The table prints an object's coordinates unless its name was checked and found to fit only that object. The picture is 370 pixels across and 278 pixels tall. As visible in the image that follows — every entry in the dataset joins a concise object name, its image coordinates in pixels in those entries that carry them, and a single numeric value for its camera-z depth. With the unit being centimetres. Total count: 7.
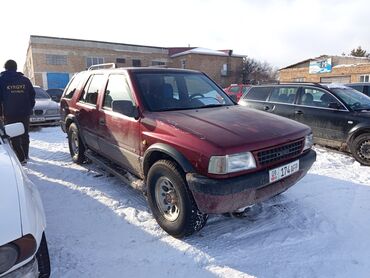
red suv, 273
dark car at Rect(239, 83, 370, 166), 589
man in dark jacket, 552
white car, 176
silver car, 938
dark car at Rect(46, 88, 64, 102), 2069
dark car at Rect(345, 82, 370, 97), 1008
